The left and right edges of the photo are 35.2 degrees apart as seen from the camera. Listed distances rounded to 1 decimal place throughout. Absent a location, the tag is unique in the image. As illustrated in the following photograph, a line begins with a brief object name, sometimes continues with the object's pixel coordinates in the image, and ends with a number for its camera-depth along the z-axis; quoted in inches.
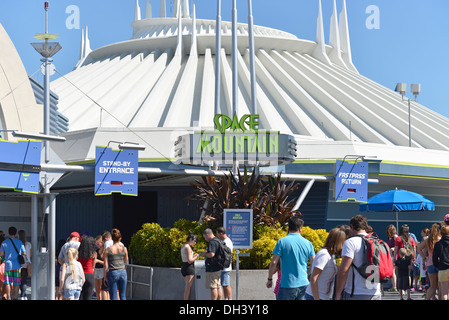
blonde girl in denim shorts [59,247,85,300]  509.0
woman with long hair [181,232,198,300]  596.4
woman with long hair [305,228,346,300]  368.5
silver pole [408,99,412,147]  1241.3
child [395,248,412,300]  655.1
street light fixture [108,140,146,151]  682.8
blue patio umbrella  842.8
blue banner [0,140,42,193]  586.9
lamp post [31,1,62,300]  616.7
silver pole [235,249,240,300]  596.5
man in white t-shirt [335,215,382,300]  354.3
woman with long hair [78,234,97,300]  569.0
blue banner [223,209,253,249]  609.3
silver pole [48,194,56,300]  615.5
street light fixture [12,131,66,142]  584.7
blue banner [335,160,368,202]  813.9
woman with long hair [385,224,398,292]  682.8
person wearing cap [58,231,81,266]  554.7
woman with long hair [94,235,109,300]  600.1
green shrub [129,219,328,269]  681.6
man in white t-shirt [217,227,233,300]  566.8
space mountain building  1042.1
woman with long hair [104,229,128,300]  557.9
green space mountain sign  820.6
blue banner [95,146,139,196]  681.6
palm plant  716.0
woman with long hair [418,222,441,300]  533.6
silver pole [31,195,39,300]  610.9
